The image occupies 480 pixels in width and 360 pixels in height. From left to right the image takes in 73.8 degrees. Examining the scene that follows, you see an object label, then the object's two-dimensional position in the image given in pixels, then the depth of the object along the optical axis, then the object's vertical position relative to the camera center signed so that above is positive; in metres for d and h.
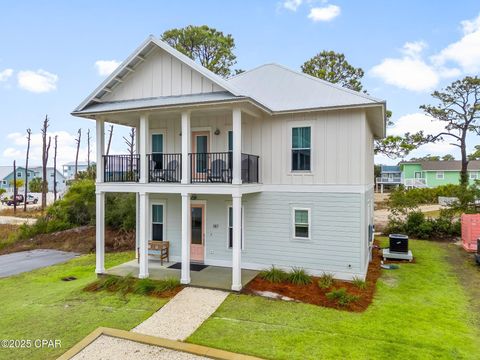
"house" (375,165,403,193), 62.42 +1.22
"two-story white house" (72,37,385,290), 10.52 +0.77
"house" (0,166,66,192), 75.62 +2.40
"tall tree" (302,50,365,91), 26.38 +9.35
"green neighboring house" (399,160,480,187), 51.50 +1.74
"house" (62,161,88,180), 95.12 +4.99
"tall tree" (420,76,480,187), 30.50 +7.35
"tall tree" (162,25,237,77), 24.62 +10.97
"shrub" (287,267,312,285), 10.41 -3.10
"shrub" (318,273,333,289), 9.97 -3.14
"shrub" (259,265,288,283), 10.66 -3.11
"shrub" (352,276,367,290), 9.95 -3.17
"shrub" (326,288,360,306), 8.74 -3.17
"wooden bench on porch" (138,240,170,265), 13.04 -2.60
